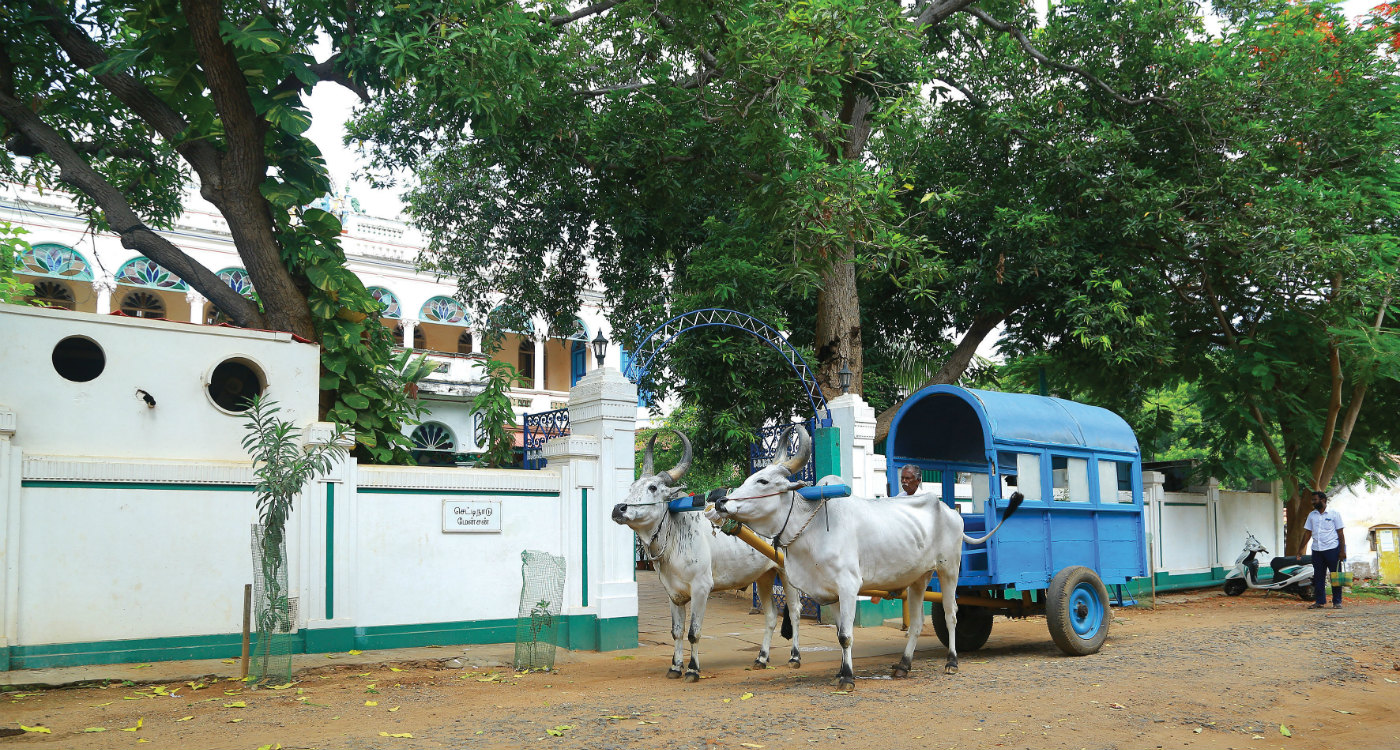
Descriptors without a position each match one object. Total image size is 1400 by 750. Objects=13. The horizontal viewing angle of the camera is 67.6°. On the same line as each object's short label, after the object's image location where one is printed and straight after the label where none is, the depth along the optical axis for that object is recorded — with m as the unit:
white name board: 10.46
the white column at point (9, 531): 8.26
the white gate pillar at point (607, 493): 10.98
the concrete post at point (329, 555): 9.55
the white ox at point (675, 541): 8.88
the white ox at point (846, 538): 8.38
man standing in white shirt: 15.21
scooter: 16.73
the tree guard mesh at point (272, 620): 8.42
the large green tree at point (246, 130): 11.22
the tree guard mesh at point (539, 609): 9.61
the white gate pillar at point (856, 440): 13.48
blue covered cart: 9.66
